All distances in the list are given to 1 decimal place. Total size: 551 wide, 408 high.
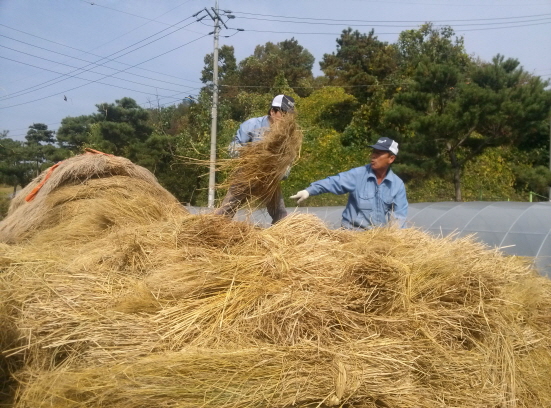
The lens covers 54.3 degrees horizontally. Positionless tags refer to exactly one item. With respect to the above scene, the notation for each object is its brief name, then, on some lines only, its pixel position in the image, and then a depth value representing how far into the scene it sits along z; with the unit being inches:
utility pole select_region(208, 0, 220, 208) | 685.2
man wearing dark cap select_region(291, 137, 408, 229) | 162.2
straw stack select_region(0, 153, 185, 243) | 148.3
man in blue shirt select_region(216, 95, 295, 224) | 132.6
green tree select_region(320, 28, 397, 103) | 893.8
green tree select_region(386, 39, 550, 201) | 577.9
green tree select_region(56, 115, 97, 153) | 902.4
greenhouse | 217.9
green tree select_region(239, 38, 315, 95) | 1318.9
